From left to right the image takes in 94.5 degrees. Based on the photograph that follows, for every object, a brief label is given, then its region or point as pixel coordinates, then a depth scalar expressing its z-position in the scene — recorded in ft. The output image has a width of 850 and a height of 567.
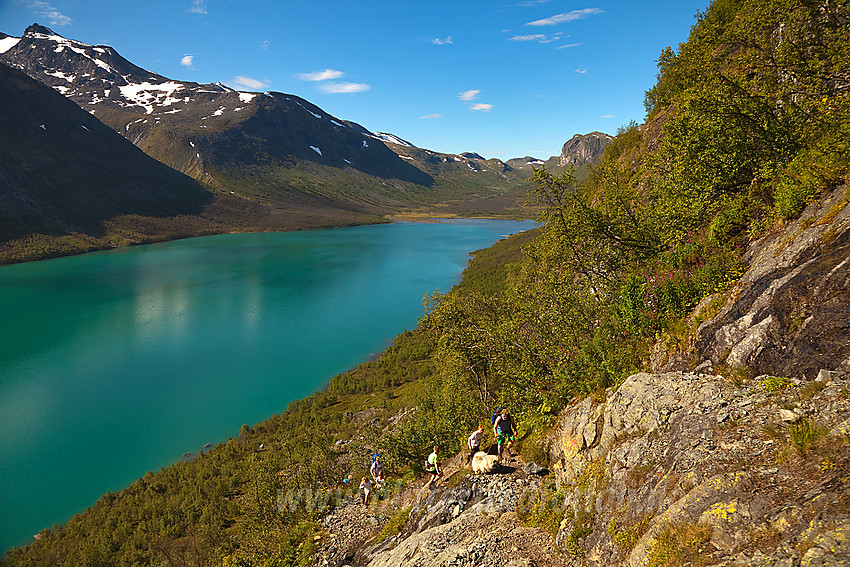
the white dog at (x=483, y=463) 38.75
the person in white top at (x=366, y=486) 57.53
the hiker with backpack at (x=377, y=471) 58.95
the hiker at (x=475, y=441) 44.52
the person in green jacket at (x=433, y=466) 49.34
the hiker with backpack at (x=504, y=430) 41.91
